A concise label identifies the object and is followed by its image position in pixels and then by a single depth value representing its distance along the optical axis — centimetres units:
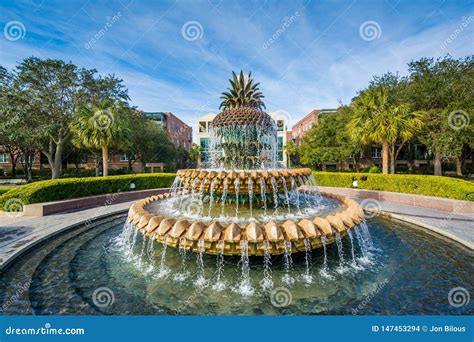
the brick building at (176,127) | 5512
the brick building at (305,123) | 5459
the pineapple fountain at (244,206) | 460
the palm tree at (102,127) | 1778
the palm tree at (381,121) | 1856
